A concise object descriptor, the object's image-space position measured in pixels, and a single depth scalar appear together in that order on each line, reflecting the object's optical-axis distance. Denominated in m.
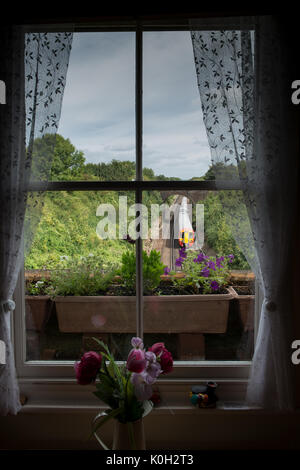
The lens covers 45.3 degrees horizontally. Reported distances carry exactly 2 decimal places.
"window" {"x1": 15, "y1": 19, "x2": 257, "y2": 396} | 1.84
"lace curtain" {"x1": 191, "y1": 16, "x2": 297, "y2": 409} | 1.67
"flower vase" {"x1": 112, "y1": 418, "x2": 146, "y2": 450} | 1.28
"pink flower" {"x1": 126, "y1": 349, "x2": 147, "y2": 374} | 1.22
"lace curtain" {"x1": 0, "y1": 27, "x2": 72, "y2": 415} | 1.69
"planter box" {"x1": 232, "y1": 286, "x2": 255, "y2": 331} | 1.89
